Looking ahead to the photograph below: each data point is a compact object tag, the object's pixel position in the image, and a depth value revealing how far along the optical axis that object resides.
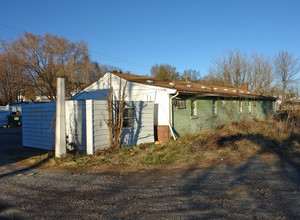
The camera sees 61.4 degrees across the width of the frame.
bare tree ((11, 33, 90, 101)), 29.88
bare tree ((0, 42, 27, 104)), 30.19
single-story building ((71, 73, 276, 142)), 12.80
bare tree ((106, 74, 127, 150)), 9.90
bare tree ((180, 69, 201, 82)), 42.39
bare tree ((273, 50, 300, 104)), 35.31
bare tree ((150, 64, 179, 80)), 38.06
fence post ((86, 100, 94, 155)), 9.43
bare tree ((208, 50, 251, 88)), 34.38
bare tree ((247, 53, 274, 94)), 33.59
